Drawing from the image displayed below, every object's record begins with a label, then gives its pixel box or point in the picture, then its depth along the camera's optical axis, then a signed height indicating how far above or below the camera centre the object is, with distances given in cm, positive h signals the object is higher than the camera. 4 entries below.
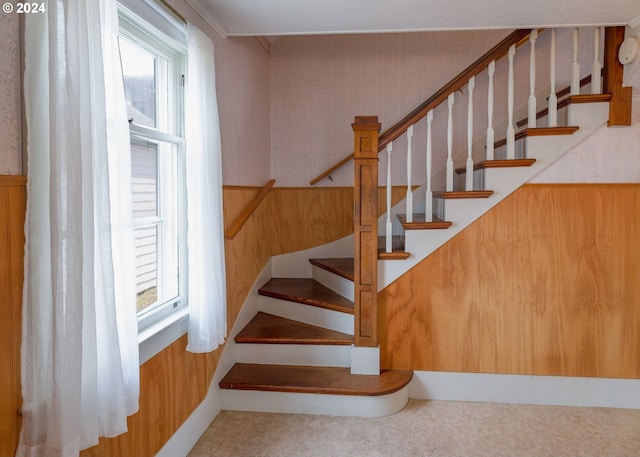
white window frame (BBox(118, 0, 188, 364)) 176 +36
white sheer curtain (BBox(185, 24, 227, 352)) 203 +6
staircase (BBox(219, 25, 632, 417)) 251 -86
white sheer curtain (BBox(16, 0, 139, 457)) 110 -7
